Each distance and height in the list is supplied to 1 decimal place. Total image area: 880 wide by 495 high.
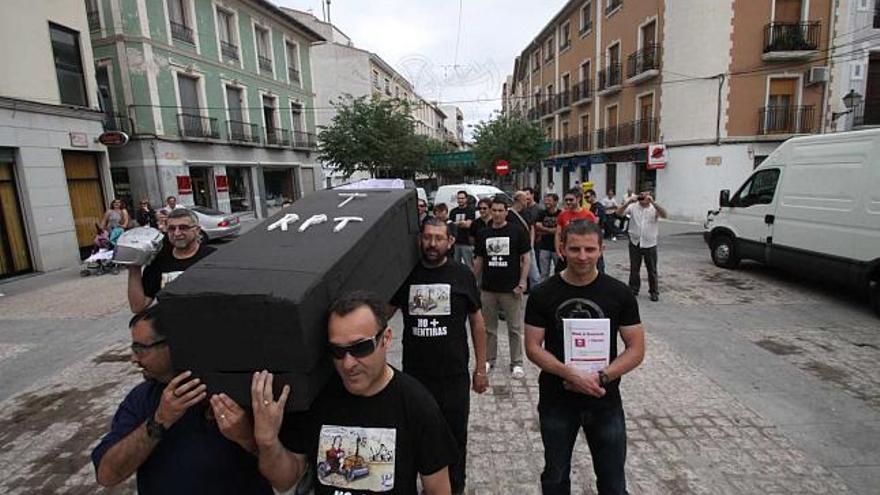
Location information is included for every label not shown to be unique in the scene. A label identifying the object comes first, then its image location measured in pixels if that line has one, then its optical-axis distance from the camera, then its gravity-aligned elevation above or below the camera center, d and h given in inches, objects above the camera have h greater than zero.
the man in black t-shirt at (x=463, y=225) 297.3 -31.1
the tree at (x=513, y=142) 1105.4 +80.9
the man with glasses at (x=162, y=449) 59.7 -34.3
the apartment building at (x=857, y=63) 623.2 +134.7
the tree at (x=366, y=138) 876.0 +86.1
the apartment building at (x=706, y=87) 643.5 +121.2
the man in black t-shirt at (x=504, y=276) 183.3 -40.7
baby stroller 423.8 -60.1
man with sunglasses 57.2 -33.1
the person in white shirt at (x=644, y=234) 275.3 -39.8
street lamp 530.4 +72.2
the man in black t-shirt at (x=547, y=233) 281.7 -37.6
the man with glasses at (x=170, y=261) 126.0 -20.0
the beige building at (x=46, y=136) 413.4 +59.5
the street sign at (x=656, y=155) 702.5 +20.9
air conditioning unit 634.8 +121.4
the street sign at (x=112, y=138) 492.1 +60.8
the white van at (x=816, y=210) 240.8 -30.3
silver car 542.6 -41.9
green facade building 642.8 +152.2
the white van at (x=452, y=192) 459.5 -15.6
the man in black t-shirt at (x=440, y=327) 109.8 -36.6
